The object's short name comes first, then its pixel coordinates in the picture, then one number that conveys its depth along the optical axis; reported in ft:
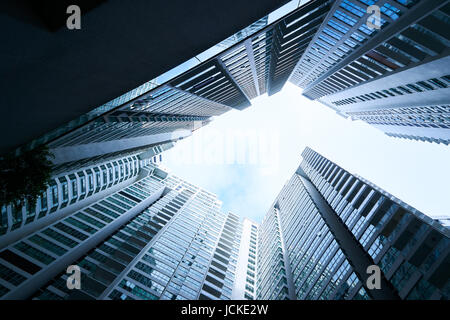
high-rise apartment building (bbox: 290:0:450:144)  79.46
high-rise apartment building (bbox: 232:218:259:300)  185.70
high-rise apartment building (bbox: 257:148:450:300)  79.20
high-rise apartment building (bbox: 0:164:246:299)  124.16
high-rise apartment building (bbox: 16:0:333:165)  50.57
